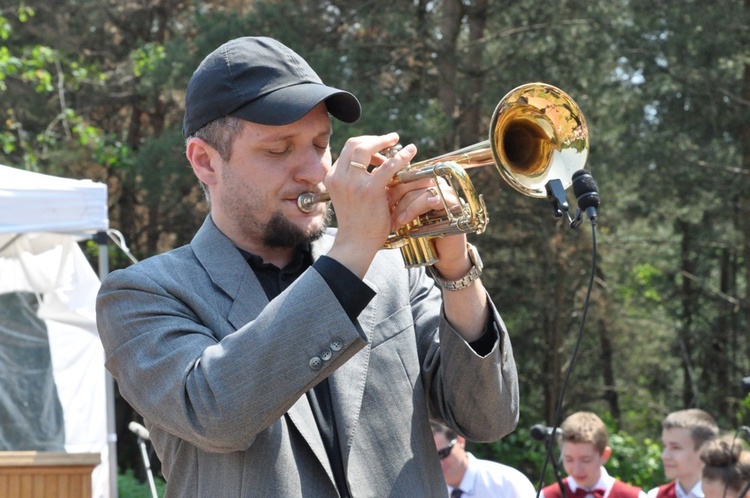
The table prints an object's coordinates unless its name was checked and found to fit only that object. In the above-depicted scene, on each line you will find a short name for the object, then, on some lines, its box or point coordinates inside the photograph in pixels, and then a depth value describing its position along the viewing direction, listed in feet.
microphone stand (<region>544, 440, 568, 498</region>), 28.72
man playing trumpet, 13.99
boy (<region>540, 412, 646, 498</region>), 42.93
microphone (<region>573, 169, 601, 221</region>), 15.21
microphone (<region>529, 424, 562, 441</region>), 29.80
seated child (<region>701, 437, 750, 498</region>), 37.40
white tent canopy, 45.06
